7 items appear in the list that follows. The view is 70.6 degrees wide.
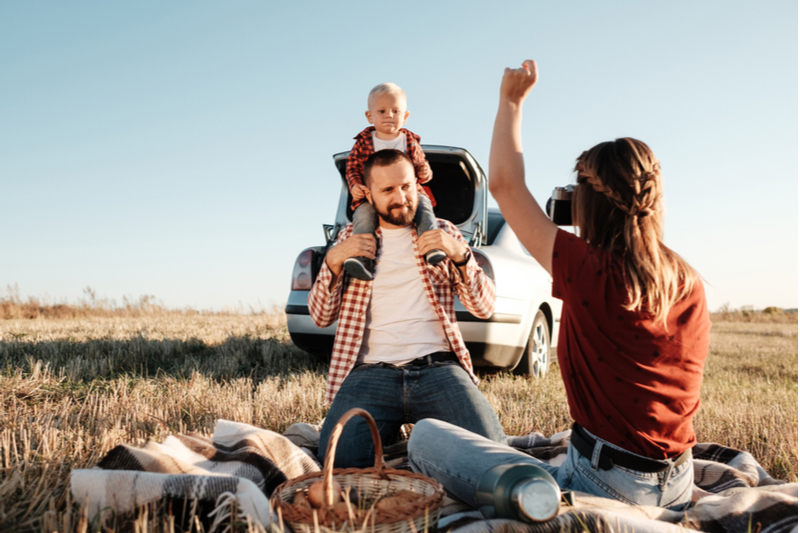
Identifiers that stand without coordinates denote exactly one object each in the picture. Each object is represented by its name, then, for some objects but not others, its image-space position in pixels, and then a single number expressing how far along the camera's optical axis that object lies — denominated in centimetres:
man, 283
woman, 185
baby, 405
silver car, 448
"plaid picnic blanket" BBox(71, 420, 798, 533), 177
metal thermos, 165
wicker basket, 166
